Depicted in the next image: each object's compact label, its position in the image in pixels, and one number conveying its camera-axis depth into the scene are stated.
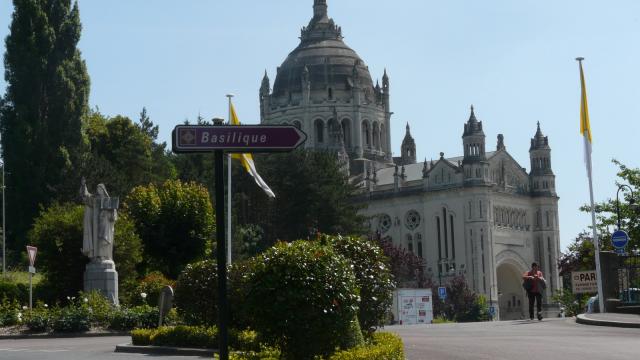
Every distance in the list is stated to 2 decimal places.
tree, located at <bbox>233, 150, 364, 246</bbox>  81.00
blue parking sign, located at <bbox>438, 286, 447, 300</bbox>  78.66
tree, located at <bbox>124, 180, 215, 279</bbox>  52.75
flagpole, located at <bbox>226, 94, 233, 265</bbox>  36.59
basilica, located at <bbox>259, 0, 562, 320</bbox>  110.12
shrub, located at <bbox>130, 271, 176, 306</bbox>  39.44
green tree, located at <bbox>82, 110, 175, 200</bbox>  70.81
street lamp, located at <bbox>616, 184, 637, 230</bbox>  44.15
